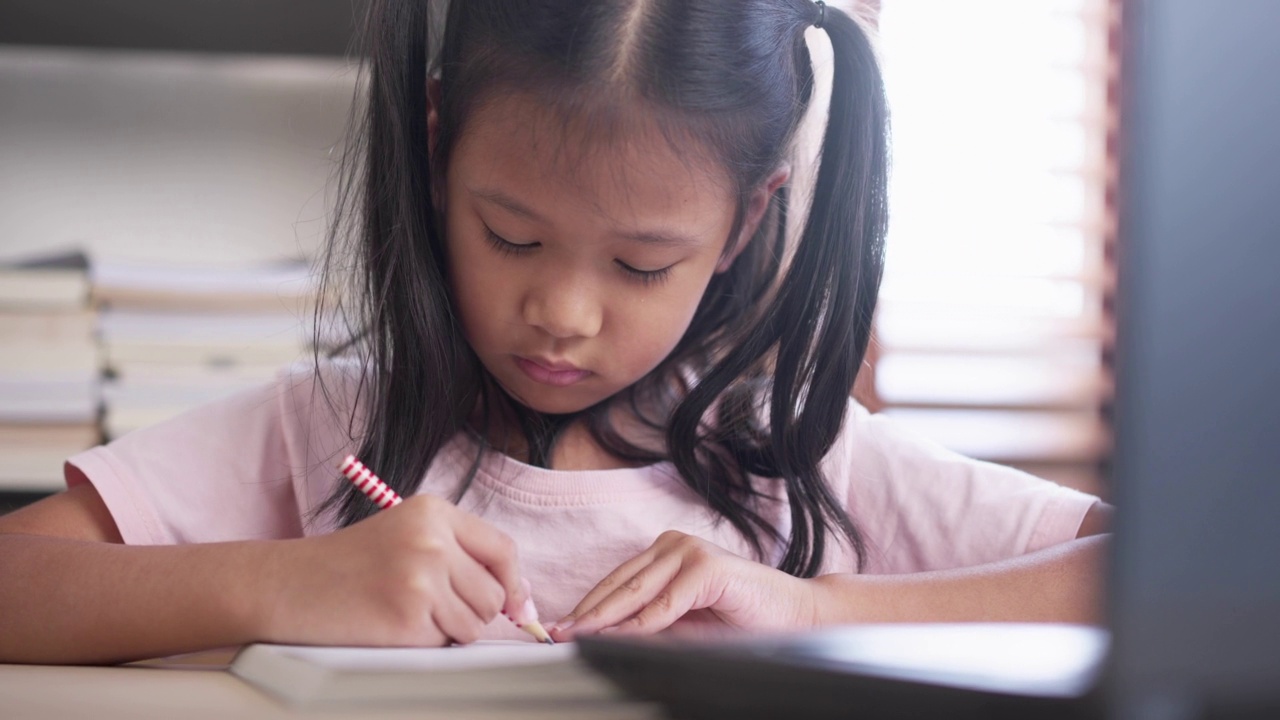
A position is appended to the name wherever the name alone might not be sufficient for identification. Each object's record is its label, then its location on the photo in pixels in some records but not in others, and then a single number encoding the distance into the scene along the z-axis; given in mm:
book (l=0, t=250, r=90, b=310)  1033
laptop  203
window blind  1759
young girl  553
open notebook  342
